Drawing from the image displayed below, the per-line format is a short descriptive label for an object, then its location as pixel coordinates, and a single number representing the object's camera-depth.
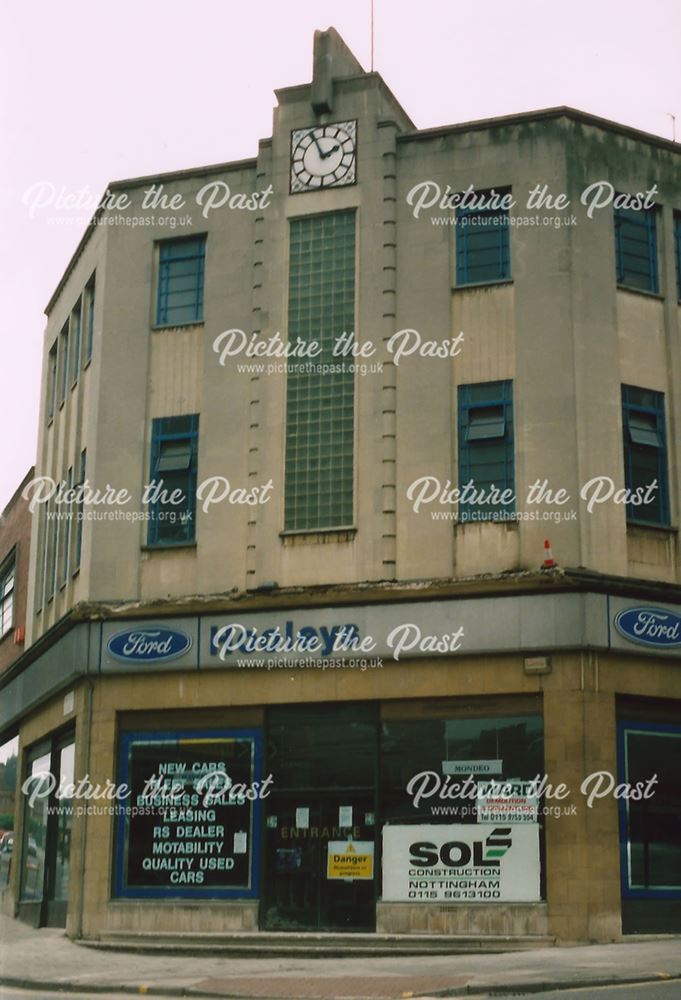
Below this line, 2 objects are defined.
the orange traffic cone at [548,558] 21.20
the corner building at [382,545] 21.02
